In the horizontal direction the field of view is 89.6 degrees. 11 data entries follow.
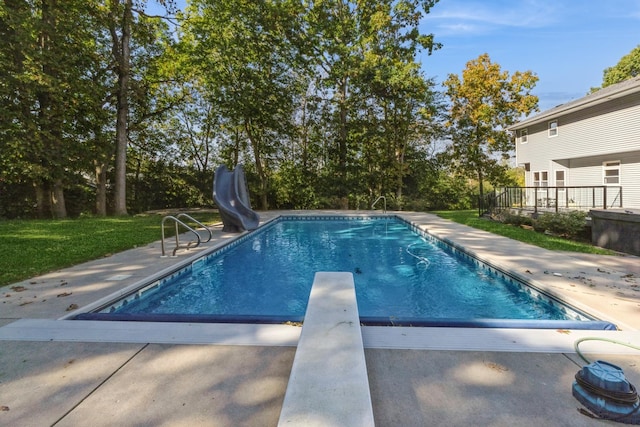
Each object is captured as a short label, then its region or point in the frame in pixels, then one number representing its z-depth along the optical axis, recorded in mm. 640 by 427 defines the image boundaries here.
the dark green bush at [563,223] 8422
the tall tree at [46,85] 10828
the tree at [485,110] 19547
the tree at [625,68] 24672
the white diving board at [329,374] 1494
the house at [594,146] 11141
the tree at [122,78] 12711
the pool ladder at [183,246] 5798
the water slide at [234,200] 8781
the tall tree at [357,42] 16125
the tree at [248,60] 15352
